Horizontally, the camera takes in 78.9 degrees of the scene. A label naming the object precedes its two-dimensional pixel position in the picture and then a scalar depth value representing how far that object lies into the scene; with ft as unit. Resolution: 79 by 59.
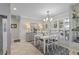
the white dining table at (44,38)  3.88
